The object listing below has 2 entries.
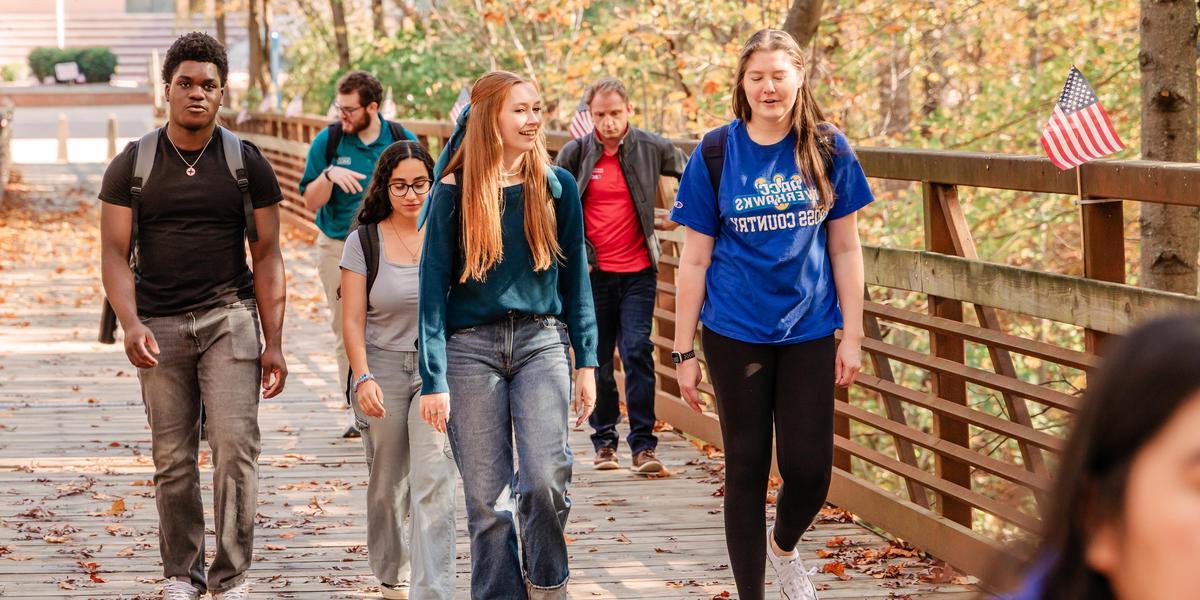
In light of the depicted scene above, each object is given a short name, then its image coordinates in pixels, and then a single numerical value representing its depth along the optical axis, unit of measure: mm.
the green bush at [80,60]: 63219
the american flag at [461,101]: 11615
